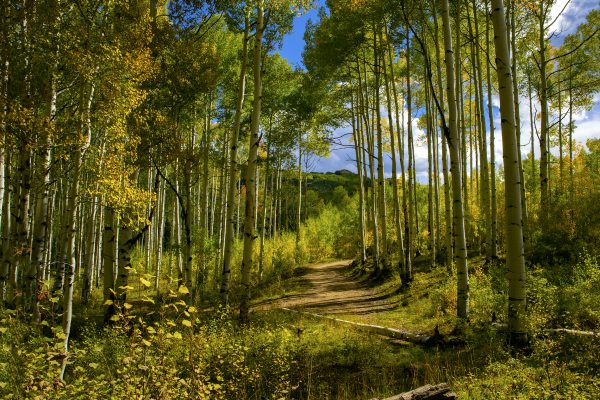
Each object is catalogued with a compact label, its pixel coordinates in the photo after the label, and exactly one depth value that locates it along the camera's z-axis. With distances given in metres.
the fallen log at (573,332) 4.85
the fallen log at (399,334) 6.46
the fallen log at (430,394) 3.74
